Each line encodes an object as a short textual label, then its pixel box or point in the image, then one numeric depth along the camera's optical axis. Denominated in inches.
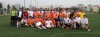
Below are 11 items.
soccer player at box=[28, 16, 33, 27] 299.9
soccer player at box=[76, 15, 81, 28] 285.1
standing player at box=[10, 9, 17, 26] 297.2
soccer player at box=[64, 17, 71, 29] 291.1
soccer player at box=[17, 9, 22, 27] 300.5
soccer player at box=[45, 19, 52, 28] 287.0
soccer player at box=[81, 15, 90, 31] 279.7
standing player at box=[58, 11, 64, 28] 297.9
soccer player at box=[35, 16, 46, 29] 284.5
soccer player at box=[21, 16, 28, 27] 299.8
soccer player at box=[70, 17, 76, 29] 285.6
